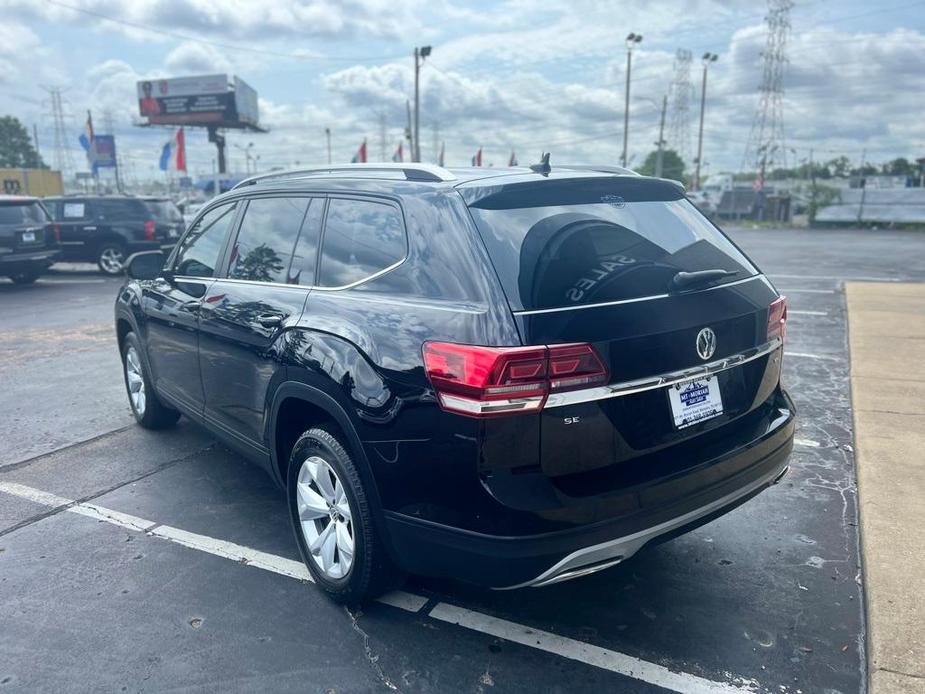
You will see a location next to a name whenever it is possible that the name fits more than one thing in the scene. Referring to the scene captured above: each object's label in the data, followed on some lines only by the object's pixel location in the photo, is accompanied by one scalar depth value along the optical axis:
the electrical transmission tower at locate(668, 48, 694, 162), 72.38
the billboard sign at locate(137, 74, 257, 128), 57.25
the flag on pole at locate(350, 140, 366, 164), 42.53
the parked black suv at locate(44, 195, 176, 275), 16.58
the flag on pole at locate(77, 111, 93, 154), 45.75
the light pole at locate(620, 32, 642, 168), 46.91
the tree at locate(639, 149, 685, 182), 80.88
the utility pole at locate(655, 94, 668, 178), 47.75
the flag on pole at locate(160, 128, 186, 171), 41.55
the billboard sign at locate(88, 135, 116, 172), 47.34
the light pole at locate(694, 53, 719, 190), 55.44
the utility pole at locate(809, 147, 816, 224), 37.47
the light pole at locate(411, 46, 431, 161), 35.41
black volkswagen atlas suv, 2.49
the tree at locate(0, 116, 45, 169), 91.88
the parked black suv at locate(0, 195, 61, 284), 14.20
